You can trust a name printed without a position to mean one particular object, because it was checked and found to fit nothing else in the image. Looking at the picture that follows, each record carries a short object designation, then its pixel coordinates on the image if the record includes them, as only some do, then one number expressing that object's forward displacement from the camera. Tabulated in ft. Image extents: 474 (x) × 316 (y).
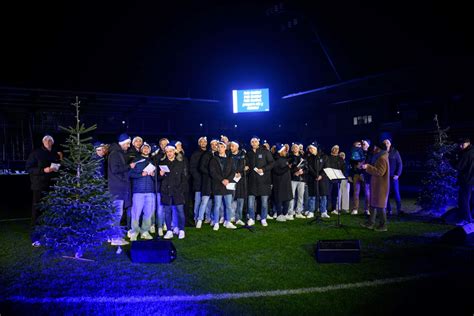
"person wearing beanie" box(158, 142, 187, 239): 27.30
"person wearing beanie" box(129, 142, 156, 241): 27.35
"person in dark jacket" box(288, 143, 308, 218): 36.65
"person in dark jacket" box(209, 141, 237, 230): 30.99
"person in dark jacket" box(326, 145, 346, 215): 38.63
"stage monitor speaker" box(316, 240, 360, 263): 21.08
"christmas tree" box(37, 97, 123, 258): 21.59
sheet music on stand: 30.15
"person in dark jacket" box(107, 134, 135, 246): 26.16
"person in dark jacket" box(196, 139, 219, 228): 31.68
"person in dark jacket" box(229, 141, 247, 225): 32.73
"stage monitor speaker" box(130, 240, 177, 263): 21.52
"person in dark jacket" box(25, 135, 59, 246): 30.48
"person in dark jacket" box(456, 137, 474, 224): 30.99
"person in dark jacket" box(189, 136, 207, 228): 33.27
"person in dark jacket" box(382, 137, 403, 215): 36.73
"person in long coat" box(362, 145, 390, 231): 28.73
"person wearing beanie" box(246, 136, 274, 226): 33.19
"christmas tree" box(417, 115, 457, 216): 36.73
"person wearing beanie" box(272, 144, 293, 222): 34.81
